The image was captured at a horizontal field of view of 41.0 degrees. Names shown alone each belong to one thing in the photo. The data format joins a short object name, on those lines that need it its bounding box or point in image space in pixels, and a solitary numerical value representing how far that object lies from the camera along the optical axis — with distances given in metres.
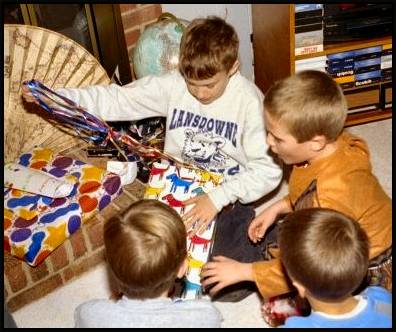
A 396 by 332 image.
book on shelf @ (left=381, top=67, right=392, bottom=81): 2.29
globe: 1.92
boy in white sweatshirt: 1.48
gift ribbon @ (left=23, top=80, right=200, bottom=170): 1.57
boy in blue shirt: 1.01
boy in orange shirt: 1.26
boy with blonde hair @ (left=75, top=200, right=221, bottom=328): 1.06
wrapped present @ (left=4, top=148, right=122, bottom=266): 1.58
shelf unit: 2.12
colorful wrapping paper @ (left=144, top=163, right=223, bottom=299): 1.44
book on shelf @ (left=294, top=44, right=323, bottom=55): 2.15
